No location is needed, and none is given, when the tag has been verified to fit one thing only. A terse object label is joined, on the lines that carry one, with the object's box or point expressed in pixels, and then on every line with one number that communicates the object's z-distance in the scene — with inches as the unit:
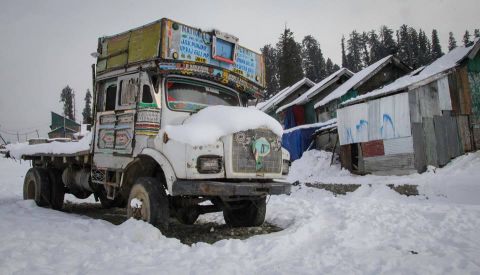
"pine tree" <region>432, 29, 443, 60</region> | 2512.3
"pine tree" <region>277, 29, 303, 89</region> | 2049.7
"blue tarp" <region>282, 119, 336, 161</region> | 845.2
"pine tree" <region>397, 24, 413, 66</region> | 2534.4
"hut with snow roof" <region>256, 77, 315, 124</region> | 1409.9
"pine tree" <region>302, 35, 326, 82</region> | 2623.0
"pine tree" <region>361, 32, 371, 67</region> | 2881.4
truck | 198.5
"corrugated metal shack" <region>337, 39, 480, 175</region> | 552.7
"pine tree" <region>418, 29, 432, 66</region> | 2221.9
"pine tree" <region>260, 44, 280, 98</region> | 2743.6
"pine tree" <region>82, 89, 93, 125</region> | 3356.8
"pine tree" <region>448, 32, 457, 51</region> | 2977.4
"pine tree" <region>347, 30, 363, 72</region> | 2815.0
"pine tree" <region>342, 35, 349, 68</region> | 2865.4
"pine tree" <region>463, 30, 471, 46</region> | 2880.2
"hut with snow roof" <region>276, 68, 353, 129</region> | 1232.8
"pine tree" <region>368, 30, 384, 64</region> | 2513.3
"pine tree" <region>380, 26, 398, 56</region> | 2448.6
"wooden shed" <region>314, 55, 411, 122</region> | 1043.3
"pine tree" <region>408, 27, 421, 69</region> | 2479.3
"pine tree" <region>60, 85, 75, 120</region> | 3388.3
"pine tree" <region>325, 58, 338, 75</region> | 2844.5
